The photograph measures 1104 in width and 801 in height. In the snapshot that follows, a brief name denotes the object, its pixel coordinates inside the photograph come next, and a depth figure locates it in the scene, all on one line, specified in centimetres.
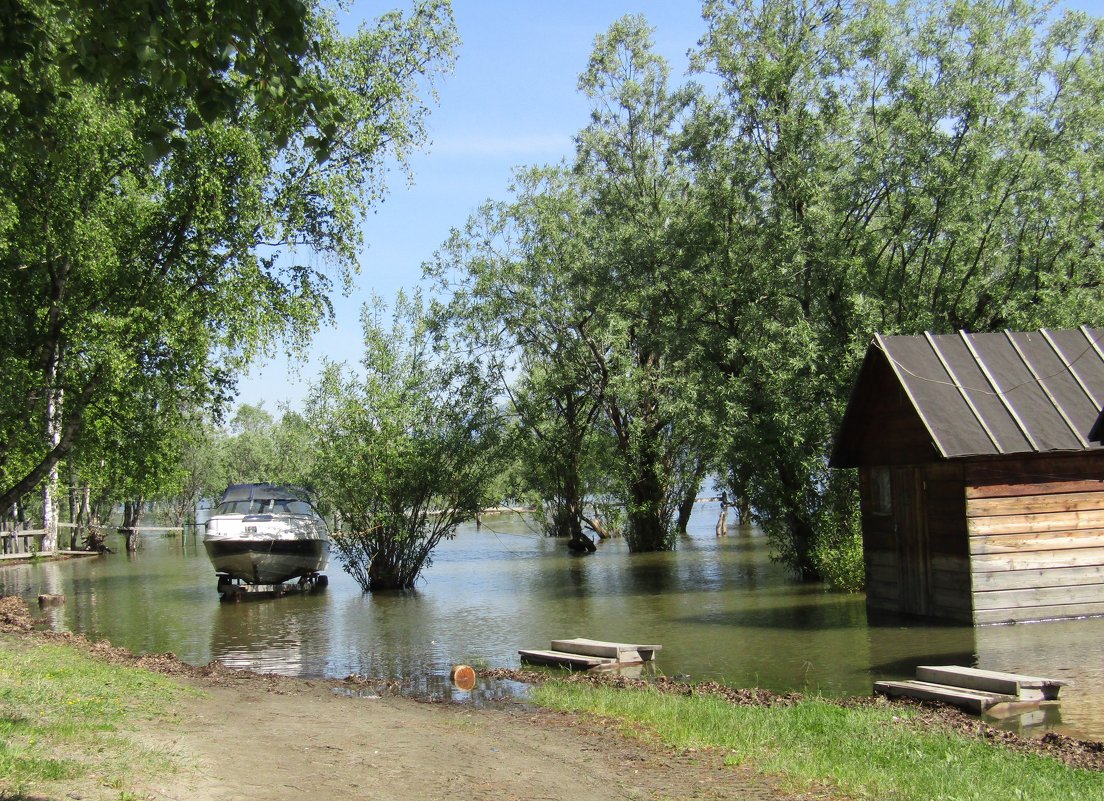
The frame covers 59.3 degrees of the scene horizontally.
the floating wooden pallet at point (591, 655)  1412
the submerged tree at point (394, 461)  2686
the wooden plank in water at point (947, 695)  1032
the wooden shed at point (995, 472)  1605
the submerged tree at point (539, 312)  3544
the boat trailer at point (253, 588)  2708
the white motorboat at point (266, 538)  2712
